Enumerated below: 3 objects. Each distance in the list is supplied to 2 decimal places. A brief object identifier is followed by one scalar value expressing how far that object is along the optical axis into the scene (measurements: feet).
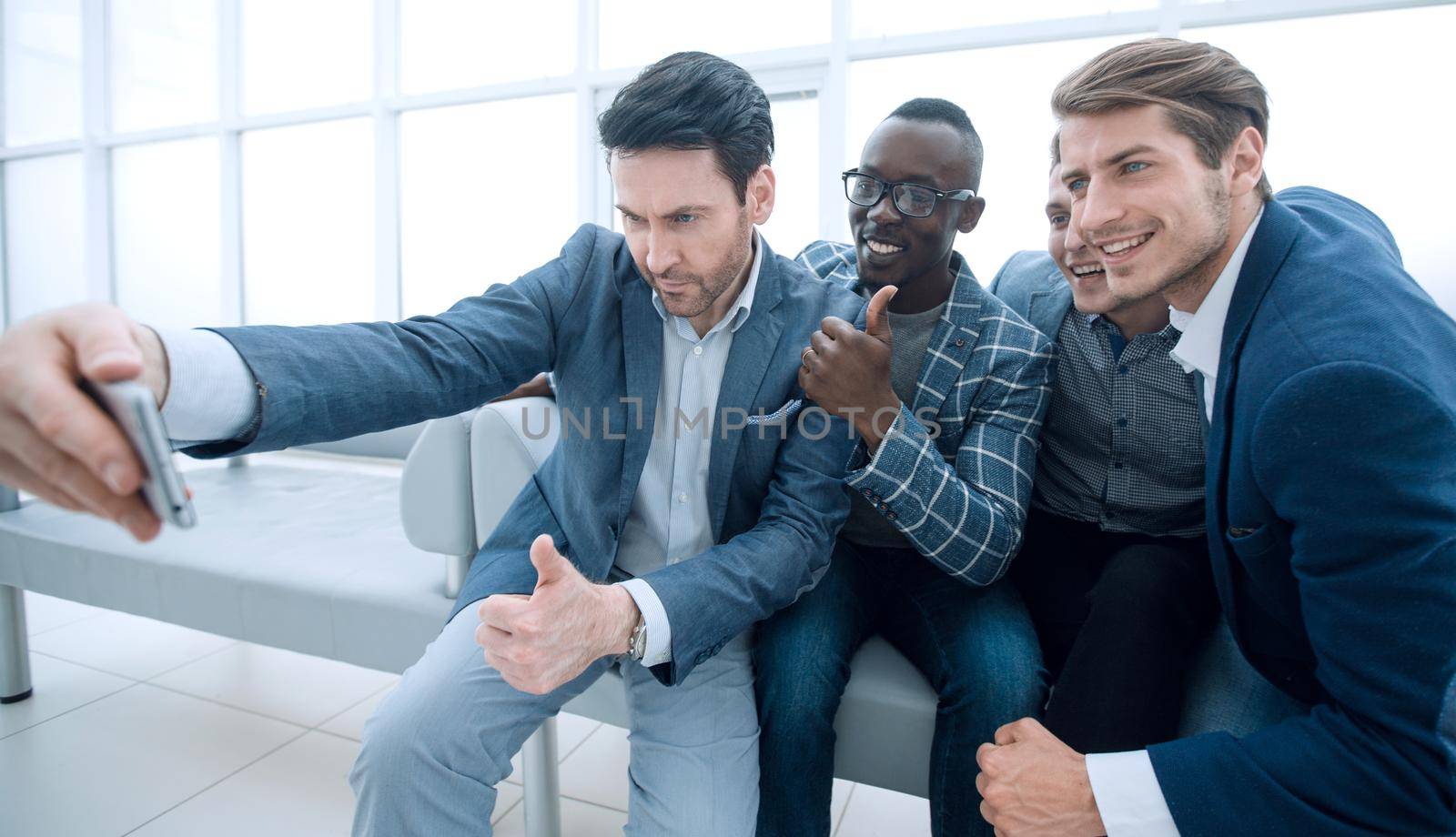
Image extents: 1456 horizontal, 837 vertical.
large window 9.70
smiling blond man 2.43
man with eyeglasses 3.74
